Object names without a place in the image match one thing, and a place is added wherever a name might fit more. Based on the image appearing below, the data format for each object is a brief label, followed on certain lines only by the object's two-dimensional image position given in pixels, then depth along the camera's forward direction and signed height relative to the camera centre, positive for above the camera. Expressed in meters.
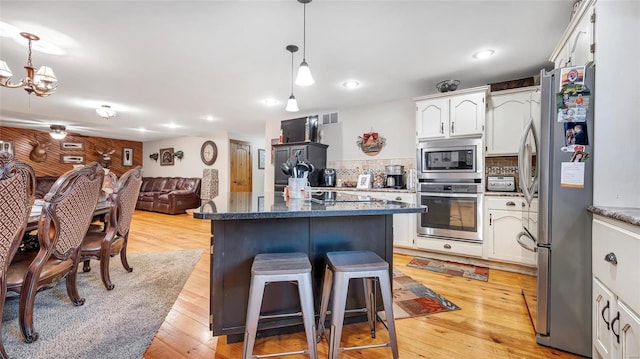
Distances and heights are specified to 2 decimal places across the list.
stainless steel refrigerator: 1.49 -0.22
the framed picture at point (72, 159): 7.89 +0.48
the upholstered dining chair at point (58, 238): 1.59 -0.41
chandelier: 2.46 +0.86
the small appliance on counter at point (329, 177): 4.50 +0.01
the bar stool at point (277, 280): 1.27 -0.54
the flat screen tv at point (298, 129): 4.70 +0.84
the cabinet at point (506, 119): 3.00 +0.68
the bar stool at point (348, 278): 1.32 -0.49
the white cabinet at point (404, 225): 3.45 -0.59
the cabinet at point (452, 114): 3.08 +0.77
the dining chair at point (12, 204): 1.25 -0.14
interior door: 7.79 +0.33
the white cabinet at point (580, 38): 1.53 +0.89
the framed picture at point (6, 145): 6.75 +0.72
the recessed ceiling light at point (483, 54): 2.58 +1.21
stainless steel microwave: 3.09 +0.24
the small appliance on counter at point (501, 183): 3.01 -0.04
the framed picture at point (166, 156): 8.84 +0.65
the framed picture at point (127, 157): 9.02 +0.63
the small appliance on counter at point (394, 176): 3.87 +0.04
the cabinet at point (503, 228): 2.85 -0.51
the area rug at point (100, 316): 1.56 -0.99
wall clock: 7.82 +0.69
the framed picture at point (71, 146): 7.90 +0.87
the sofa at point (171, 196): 7.01 -0.51
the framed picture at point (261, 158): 9.09 +0.64
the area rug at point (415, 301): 2.02 -0.98
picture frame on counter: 4.11 -0.04
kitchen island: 1.52 -0.39
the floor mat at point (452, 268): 2.82 -0.98
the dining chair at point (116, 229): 2.30 -0.48
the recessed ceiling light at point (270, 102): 4.23 +1.20
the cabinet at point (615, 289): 1.04 -0.46
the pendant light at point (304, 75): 1.99 +0.75
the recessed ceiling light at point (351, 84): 3.43 +1.20
